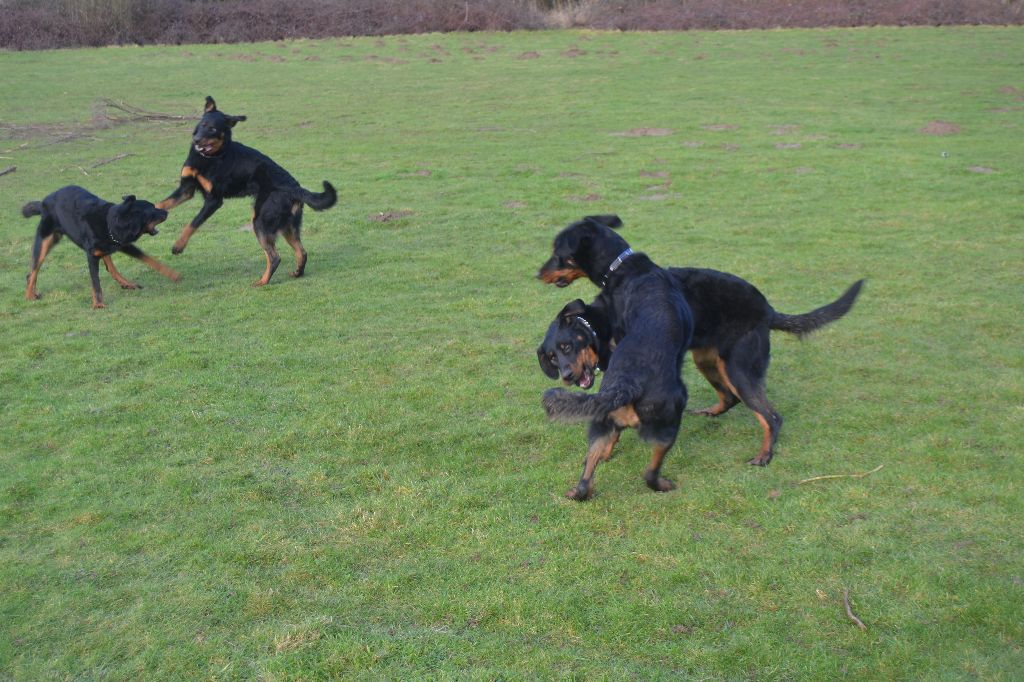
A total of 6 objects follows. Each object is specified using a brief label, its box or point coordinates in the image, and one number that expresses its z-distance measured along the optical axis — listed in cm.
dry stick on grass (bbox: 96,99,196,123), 2133
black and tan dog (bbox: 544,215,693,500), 469
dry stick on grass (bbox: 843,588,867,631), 384
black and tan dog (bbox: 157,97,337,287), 950
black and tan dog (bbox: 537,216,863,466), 568
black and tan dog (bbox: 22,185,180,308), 864
